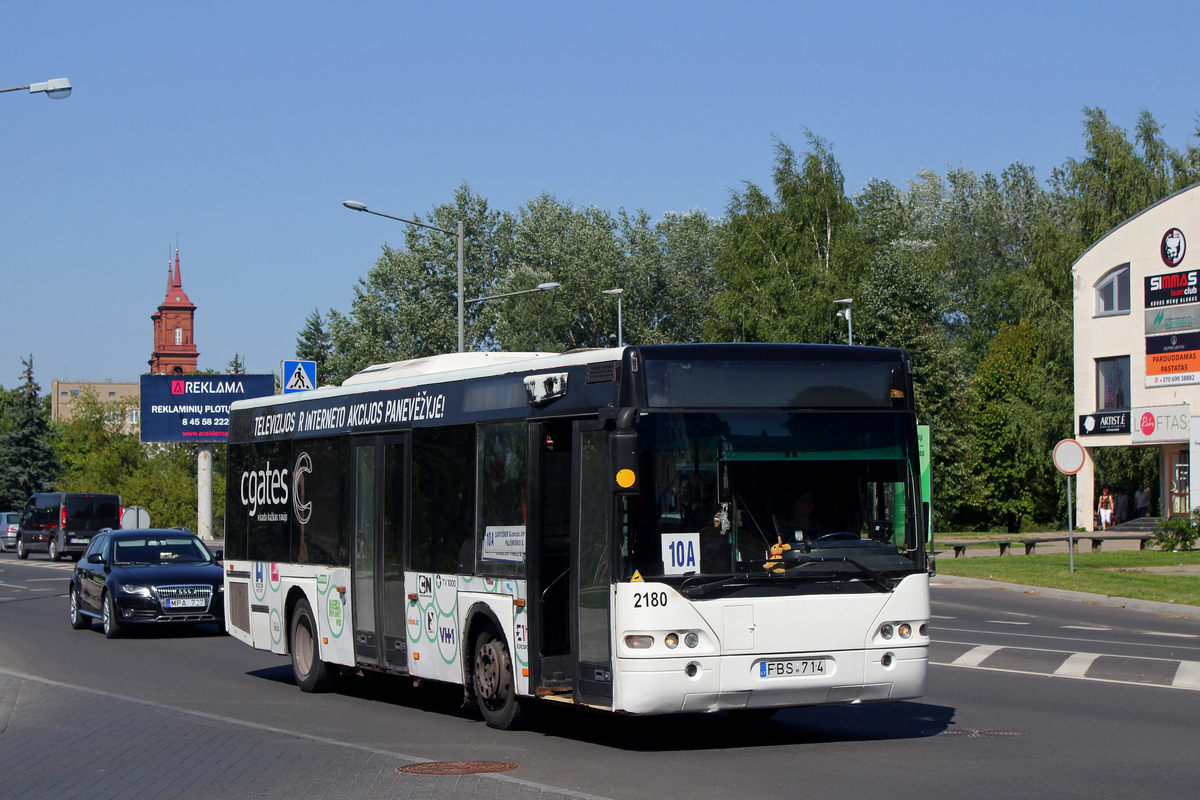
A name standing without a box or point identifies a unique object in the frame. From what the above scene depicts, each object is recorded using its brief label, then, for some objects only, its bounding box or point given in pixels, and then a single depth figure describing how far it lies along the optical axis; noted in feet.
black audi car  65.98
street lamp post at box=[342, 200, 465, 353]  101.60
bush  120.57
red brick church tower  504.02
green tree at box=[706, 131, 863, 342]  199.82
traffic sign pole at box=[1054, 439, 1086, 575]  94.73
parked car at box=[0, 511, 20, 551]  223.10
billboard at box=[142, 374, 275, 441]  142.51
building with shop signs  169.17
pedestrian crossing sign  82.58
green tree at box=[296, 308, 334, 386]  389.39
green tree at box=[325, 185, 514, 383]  248.73
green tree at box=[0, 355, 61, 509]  295.89
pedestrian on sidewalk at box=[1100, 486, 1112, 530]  182.70
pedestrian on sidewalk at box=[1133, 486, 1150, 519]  185.47
